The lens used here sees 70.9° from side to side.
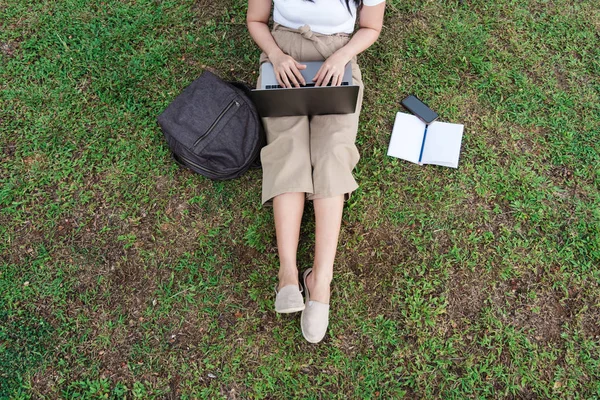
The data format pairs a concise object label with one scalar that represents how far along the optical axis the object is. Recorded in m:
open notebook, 3.06
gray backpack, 2.77
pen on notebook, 3.10
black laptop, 2.35
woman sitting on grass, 2.51
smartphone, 3.18
